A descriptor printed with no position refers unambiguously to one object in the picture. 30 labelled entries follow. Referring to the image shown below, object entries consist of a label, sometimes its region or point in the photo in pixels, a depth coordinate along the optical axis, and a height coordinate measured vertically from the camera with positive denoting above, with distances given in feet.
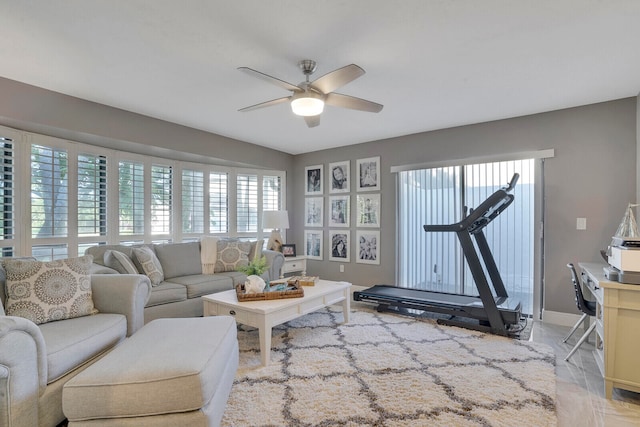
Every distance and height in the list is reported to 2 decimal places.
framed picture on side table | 16.62 -1.86
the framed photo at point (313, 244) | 18.21 -1.71
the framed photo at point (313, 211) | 18.21 +0.10
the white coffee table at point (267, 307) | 8.37 -2.64
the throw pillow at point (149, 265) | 11.25 -1.78
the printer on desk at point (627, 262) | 6.80 -1.03
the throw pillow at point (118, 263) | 10.39 -1.57
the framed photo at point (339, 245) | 17.17 -1.68
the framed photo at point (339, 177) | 17.15 +1.90
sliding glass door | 12.53 -0.56
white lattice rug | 6.29 -3.86
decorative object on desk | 7.61 -0.34
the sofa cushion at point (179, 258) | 12.59 -1.78
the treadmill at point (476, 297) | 10.50 -3.12
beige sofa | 10.54 -2.42
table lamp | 16.20 -0.53
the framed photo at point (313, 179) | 18.17 +1.89
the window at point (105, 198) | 10.11 +0.60
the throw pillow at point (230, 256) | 13.85 -1.82
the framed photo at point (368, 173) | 16.19 +1.99
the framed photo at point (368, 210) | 16.19 +0.16
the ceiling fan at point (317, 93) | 7.02 +2.90
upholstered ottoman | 4.86 -2.67
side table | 16.25 -2.63
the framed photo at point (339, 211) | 17.16 +0.12
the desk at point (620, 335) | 6.81 -2.57
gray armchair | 4.88 -2.40
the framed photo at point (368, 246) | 16.17 -1.66
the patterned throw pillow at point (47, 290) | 6.90 -1.68
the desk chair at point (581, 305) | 8.59 -2.46
